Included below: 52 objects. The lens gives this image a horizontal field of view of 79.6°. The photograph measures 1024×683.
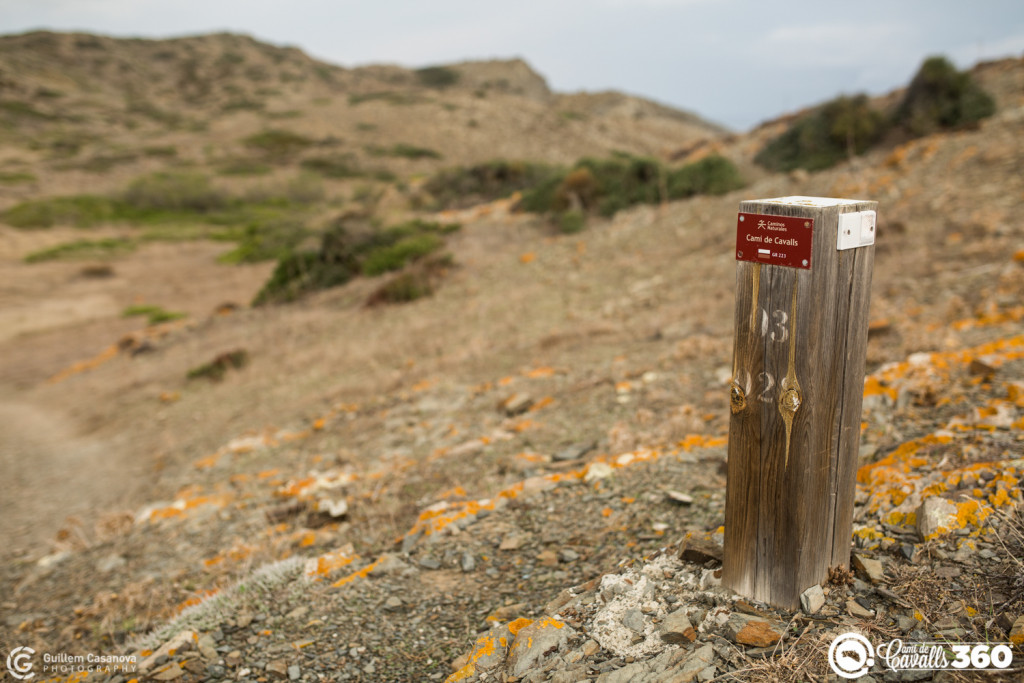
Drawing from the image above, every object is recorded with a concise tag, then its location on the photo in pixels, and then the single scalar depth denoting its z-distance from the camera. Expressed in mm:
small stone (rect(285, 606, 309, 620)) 3211
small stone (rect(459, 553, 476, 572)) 3420
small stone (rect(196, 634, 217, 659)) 2951
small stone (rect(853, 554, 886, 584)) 2361
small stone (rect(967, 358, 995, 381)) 4059
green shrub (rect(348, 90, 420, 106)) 48719
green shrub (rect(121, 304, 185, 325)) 16422
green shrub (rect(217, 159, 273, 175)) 37875
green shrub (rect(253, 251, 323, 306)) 14812
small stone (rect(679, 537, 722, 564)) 2682
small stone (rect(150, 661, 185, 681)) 2812
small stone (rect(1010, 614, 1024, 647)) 1879
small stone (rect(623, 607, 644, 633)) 2394
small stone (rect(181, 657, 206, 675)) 2857
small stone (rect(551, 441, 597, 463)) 4641
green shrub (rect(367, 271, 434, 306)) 11680
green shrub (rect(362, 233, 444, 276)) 13781
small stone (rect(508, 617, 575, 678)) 2412
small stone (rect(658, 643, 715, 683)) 2066
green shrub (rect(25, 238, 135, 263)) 22109
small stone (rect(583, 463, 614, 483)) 4051
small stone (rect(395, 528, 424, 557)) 3699
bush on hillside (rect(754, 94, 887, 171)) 13758
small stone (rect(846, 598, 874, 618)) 2199
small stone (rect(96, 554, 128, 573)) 4484
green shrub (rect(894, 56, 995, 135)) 12250
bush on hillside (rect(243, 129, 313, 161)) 42312
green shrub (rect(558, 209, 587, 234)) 13844
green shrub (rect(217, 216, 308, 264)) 21266
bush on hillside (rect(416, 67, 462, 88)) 75406
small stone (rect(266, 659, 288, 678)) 2786
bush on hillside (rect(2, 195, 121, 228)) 26844
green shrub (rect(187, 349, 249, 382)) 9789
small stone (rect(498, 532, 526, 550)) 3543
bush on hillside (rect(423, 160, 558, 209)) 19781
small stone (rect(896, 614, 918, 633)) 2104
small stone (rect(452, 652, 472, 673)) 2627
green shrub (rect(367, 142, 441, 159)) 39781
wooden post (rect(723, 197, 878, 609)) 2082
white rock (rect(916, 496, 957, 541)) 2443
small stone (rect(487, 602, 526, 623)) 2883
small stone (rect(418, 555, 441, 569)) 3494
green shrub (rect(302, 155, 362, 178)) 37812
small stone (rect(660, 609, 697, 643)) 2266
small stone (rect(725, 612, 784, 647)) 2138
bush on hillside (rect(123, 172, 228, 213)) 32250
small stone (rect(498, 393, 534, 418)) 5934
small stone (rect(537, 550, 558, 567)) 3305
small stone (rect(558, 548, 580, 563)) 3295
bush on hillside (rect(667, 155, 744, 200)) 13719
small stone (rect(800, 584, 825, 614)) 2236
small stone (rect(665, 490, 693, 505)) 3475
